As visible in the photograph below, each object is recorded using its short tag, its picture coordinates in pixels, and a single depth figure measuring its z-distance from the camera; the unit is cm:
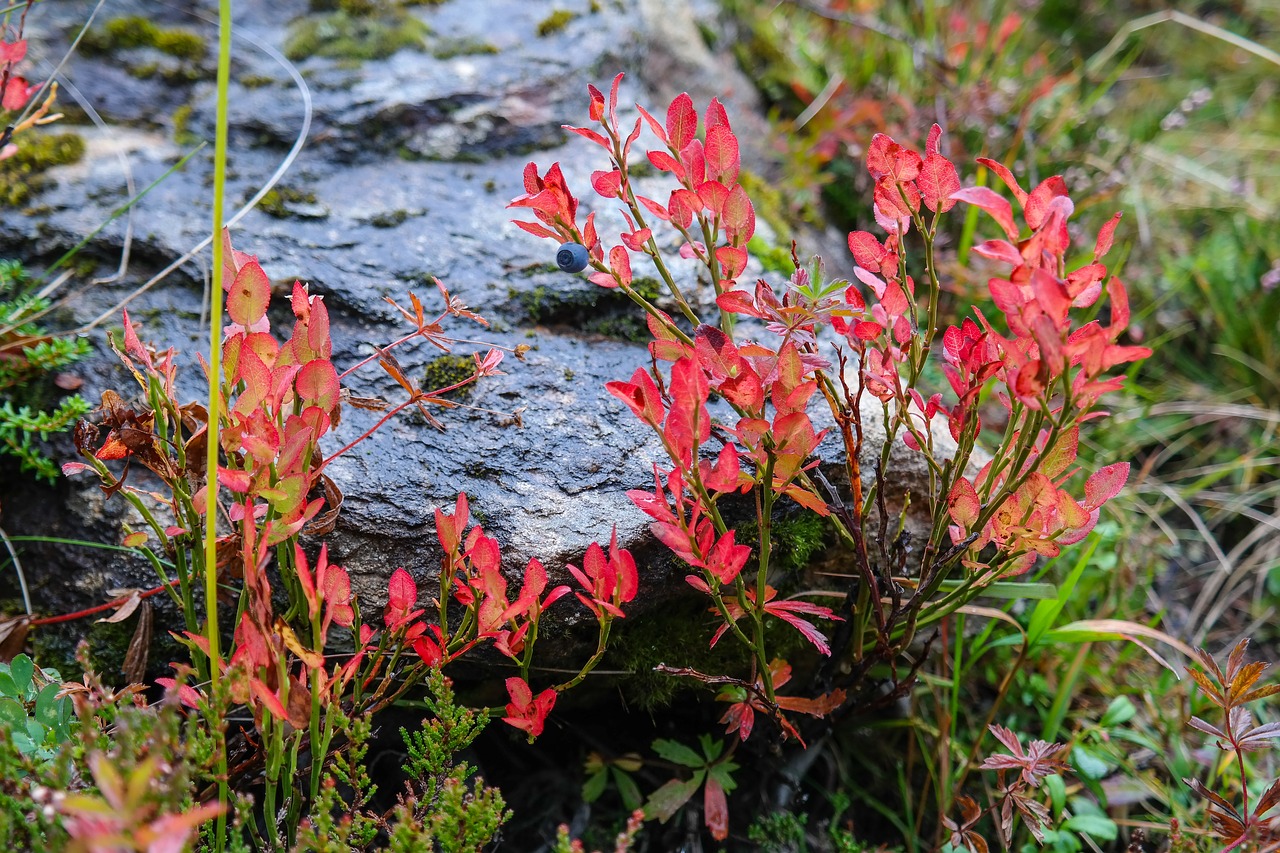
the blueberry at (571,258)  67
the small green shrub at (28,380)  72
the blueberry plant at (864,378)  63
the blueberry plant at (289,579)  62
